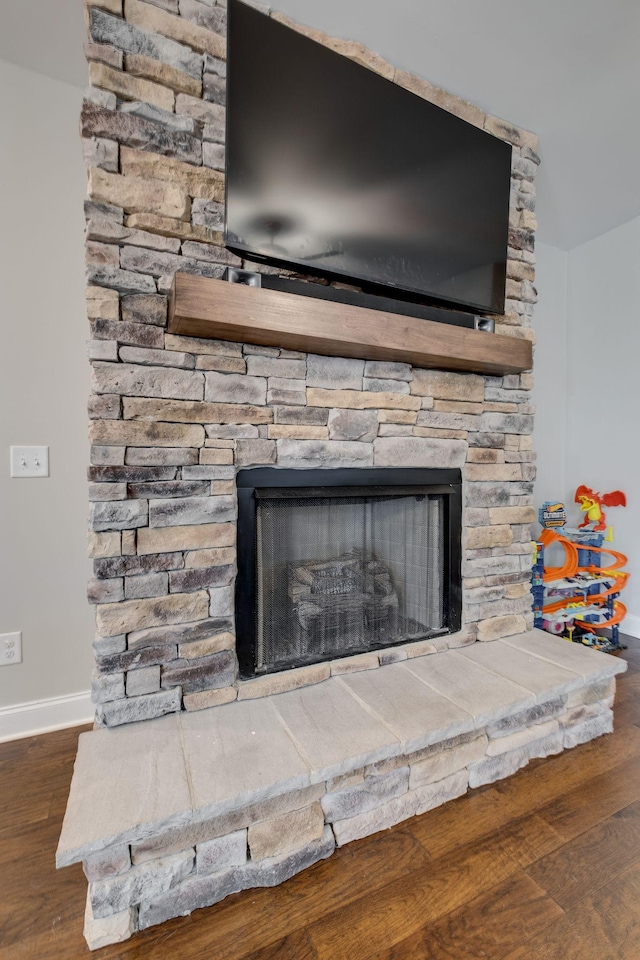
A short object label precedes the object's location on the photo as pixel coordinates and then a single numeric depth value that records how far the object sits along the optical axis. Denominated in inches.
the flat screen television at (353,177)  51.3
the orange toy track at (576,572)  94.6
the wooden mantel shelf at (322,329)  45.1
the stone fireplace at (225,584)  40.4
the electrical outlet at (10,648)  63.3
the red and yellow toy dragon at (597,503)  101.0
